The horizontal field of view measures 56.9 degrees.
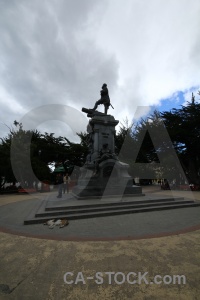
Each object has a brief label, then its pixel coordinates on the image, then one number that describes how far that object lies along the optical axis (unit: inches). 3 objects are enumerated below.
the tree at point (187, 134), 906.7
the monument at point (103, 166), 427.9
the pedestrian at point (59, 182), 420.2
